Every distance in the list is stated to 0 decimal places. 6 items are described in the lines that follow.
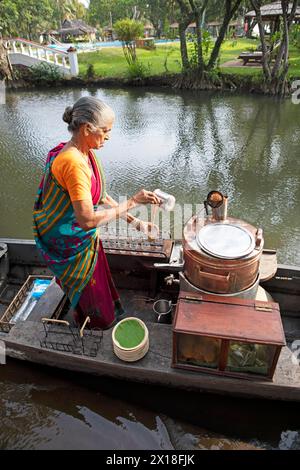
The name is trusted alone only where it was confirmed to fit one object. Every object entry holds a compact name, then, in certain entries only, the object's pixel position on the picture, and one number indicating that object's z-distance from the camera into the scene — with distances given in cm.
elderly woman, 245
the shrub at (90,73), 1788
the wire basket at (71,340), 324
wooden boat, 305
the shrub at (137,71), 1720
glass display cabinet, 270
